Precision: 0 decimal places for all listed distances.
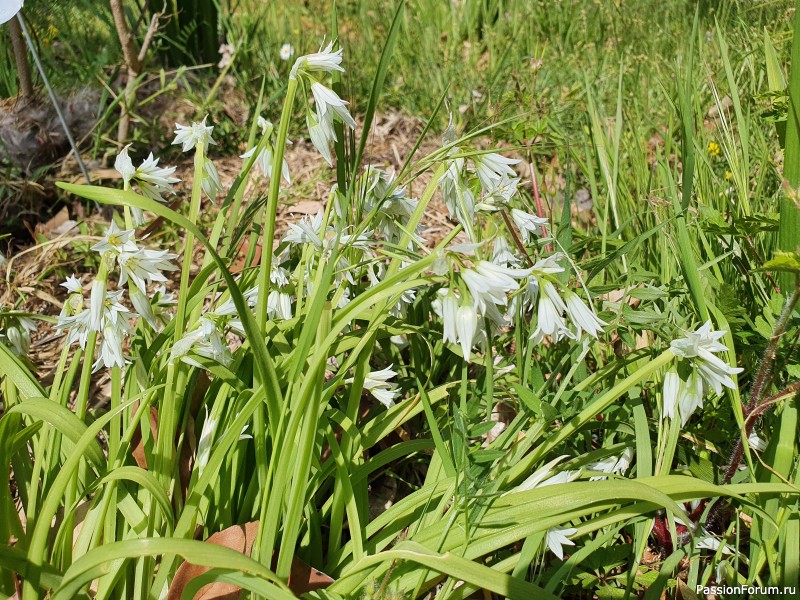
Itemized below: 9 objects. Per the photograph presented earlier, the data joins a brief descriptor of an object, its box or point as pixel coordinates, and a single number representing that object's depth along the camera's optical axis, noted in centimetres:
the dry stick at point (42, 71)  43
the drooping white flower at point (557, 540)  28
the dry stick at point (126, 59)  53
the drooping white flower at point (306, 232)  31
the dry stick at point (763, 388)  28
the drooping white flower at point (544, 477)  30
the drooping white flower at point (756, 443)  32
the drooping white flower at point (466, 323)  24
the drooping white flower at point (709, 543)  32
